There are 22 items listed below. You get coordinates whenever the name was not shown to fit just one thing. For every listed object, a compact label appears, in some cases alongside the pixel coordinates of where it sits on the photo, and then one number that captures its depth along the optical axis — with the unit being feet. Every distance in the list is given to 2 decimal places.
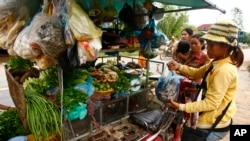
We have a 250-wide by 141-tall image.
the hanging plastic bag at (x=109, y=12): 7.60
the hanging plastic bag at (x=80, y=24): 5.13
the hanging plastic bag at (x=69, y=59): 5.29
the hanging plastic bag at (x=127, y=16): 9.29
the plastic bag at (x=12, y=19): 6.10
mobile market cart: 5.24
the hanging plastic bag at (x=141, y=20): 9.58
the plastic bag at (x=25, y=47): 5.45
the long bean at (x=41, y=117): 5.91
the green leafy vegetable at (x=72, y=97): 6.13
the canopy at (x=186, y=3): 7.82
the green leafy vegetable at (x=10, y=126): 7.08
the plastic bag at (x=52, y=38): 5.17
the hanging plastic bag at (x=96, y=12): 6.69
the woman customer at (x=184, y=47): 12.09
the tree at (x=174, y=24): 74.74
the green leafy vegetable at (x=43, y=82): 6.66
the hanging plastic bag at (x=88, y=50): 5.21
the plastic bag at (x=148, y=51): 9.10
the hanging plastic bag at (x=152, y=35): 9.08
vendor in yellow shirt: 5.84
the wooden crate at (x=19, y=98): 5.81
